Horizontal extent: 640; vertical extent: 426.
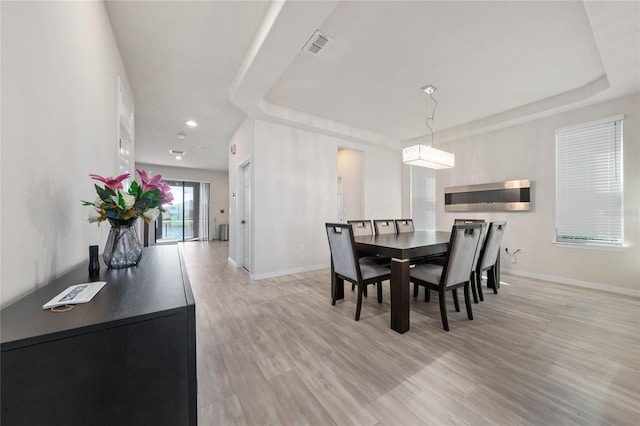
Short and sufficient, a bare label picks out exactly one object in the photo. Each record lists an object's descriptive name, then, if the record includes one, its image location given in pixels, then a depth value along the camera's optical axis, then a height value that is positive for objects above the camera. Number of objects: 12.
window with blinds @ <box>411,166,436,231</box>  5.21 +0.36
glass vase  1.22 -0.16
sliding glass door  8.58 -0.08
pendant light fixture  2.91 +0.73
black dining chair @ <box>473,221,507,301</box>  2.80 -0.43
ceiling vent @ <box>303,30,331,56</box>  2.18 +1.63
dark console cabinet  0.54 -0.38
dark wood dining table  2.10 -0.40
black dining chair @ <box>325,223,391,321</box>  2.32 -0.53
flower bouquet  1.16 +0.01
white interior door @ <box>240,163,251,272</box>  4.09 -0.06
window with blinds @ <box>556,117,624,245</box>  3.14 +0.42
